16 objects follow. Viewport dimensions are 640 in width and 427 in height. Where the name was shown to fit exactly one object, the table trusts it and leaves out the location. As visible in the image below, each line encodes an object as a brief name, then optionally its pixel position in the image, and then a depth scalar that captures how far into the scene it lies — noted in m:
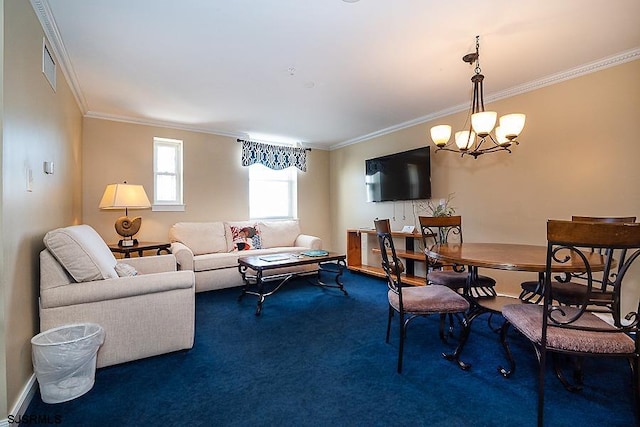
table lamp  3.78
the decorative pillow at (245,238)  4.79
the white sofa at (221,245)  4.06
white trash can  1.72
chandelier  2.41
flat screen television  4.36
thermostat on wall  2.24
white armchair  1.98
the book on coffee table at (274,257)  3.79
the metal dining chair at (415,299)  2.14
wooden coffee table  3.47
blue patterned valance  5.36
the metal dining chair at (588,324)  1.39
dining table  1.76
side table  3.64
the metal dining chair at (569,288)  2.17
